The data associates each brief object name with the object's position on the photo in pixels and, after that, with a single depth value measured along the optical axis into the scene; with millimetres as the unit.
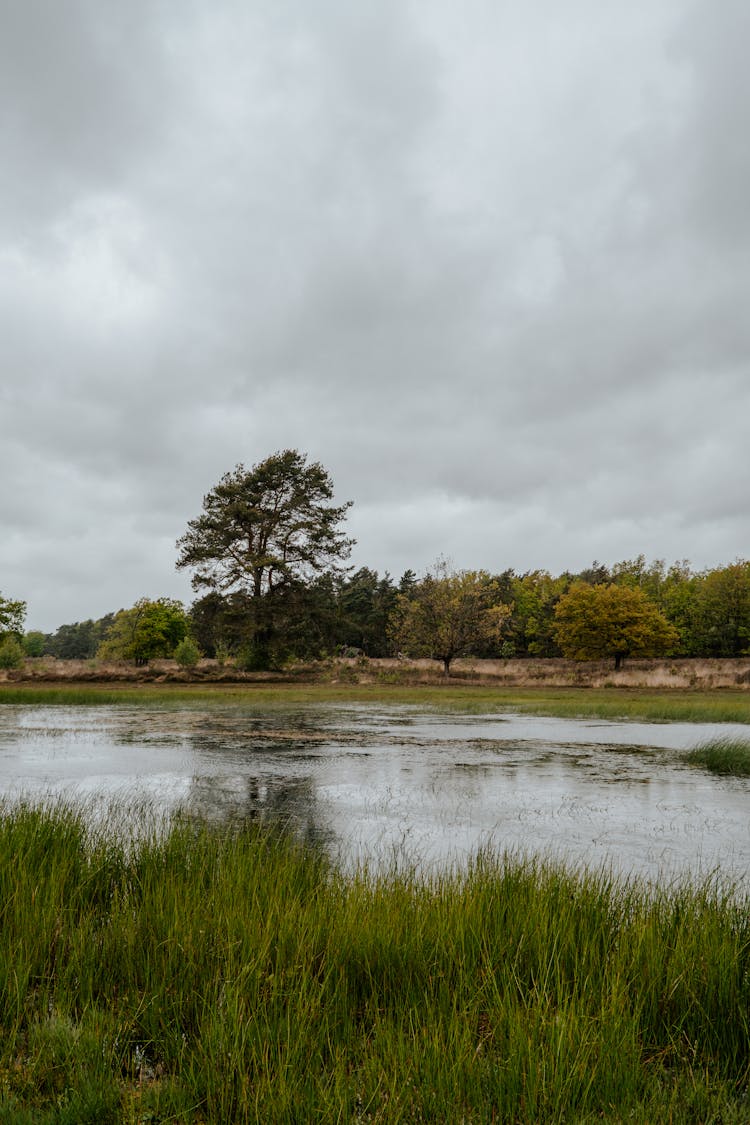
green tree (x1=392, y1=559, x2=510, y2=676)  48906
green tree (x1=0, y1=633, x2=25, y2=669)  47594
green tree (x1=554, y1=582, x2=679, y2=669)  58719
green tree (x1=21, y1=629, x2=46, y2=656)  145562
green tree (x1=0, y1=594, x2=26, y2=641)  52003
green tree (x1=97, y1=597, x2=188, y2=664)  58925
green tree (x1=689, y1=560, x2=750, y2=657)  75688
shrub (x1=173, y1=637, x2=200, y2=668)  52469
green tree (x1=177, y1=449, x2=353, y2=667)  47750
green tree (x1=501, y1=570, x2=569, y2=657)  91250
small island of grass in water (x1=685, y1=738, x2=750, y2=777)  14148
